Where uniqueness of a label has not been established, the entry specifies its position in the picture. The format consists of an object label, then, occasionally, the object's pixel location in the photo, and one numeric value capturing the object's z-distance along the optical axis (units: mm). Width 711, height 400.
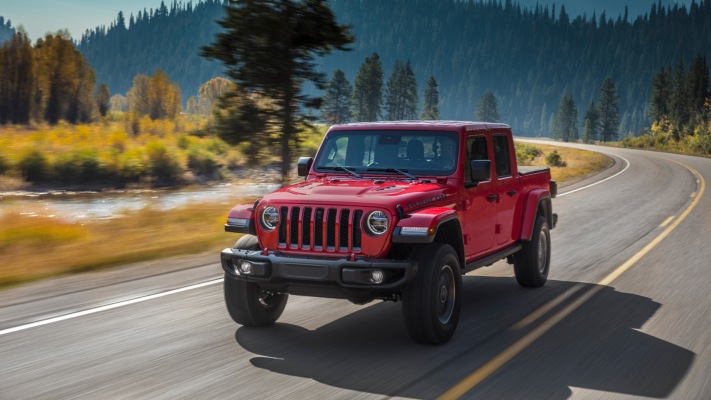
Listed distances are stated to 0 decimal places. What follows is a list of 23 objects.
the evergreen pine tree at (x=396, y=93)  137875
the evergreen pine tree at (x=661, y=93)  136000
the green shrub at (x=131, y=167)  37438
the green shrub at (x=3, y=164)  35156
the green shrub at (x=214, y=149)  43081
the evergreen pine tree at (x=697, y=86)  121312
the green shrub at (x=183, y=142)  46581
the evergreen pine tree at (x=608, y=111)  174750
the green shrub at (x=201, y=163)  41094
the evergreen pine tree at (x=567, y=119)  181500
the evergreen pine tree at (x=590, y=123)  168000
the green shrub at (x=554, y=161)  49562
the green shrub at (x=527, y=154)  61456
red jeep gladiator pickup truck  6125
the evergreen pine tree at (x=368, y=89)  124125
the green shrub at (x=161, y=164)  38469
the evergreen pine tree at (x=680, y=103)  123812
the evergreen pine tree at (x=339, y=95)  131125
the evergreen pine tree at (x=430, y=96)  150750
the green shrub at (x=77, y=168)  35594
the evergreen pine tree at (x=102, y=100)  116262
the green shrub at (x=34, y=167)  35000
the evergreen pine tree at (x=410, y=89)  136750
